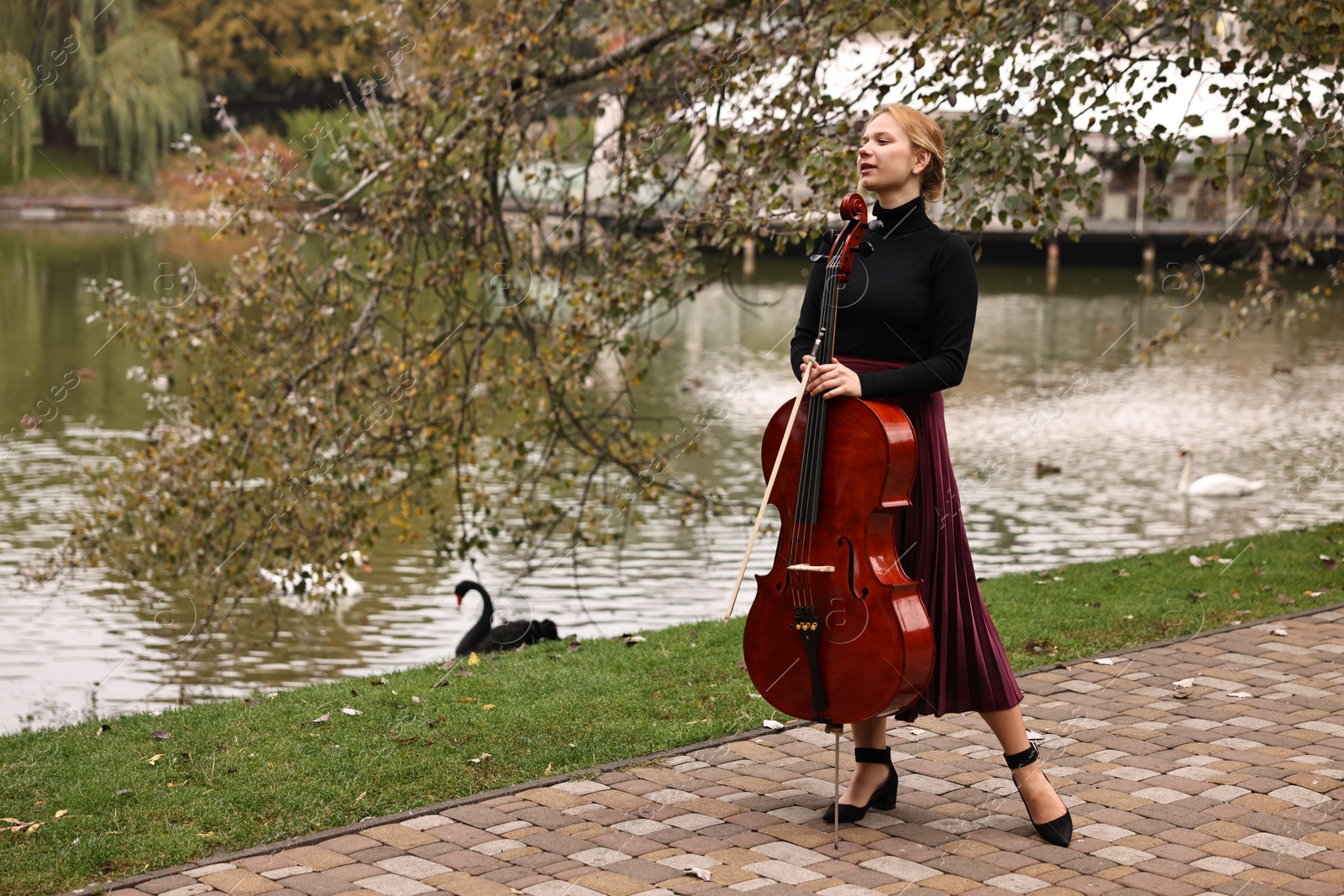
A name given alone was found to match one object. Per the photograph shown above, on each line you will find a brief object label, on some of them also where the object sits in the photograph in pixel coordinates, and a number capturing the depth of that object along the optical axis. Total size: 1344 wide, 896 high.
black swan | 7.66
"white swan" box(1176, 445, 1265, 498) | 13.49
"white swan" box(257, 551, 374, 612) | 8.01
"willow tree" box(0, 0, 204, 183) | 26.73
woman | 3.95
